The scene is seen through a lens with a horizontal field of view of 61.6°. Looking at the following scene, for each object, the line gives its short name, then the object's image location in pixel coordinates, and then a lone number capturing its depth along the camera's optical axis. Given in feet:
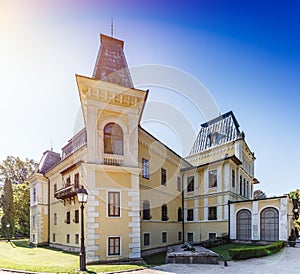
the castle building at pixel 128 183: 44.91
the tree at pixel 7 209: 114.28
